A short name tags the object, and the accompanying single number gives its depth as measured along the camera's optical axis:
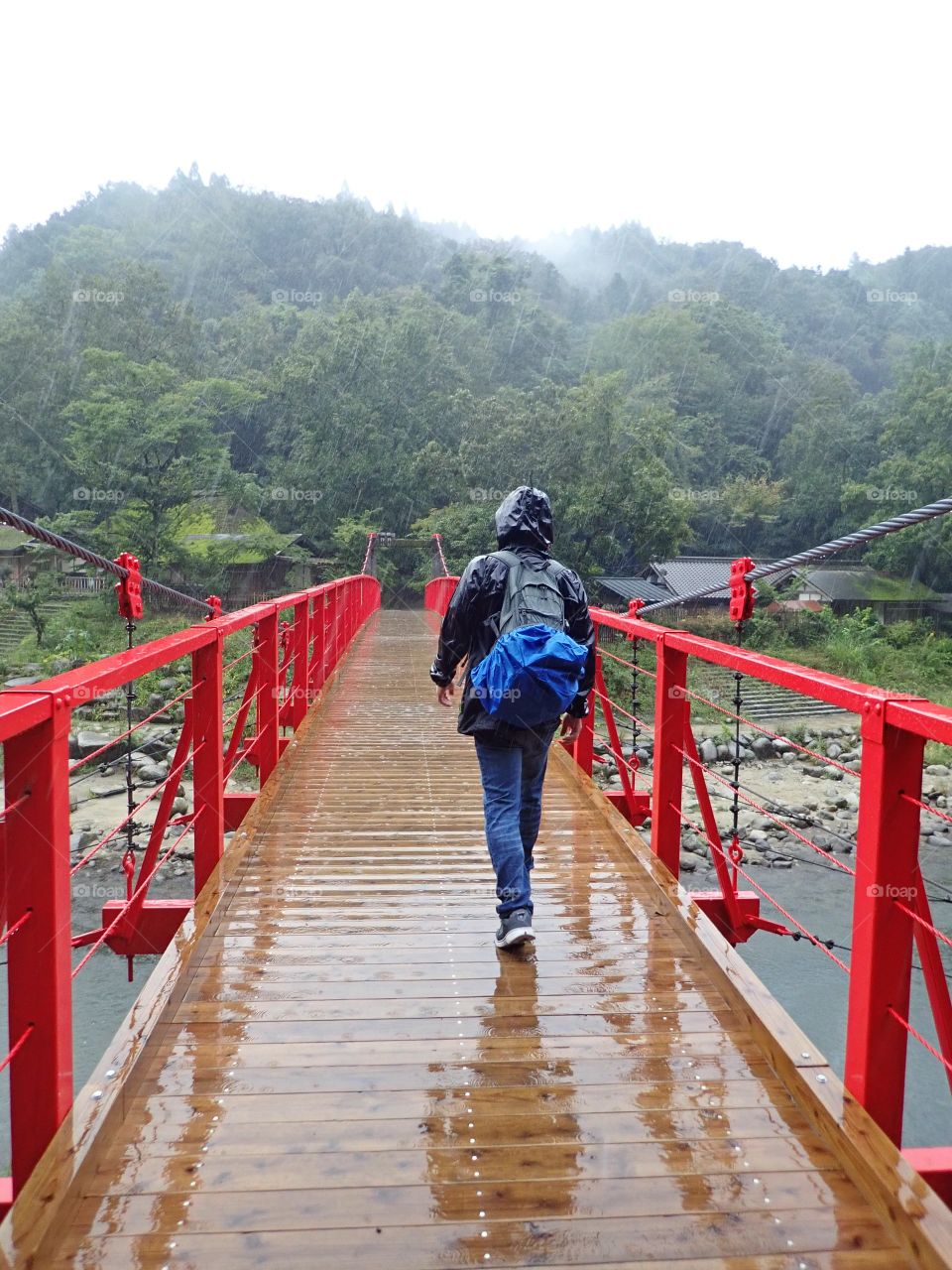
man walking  2.60
